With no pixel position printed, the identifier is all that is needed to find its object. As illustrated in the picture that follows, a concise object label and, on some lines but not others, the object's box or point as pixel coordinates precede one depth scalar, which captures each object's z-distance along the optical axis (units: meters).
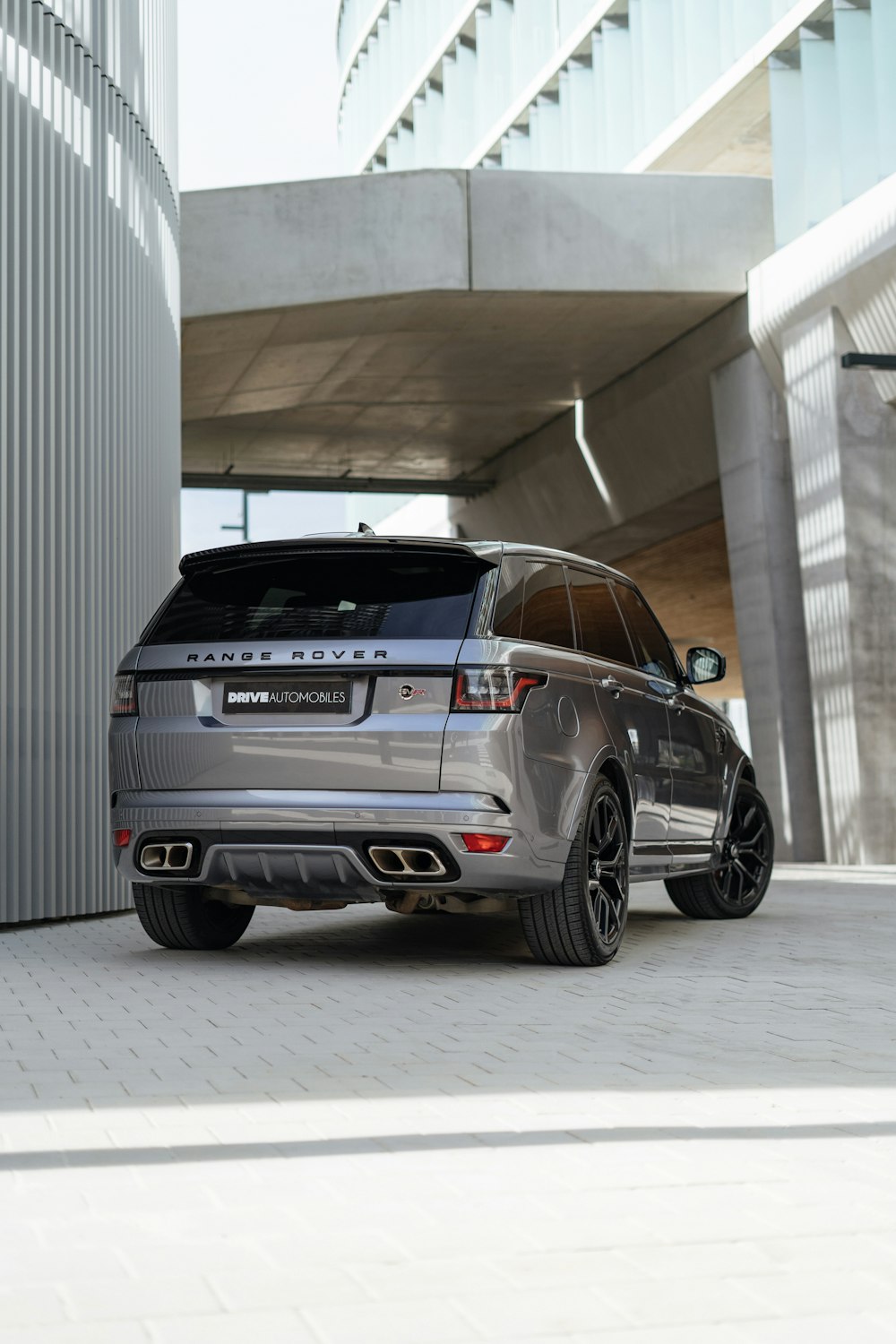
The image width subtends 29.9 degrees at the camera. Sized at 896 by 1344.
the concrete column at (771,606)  19.52
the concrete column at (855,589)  17.42
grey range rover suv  6.45
